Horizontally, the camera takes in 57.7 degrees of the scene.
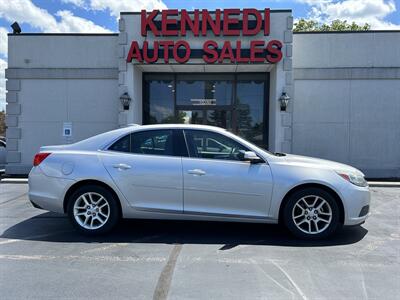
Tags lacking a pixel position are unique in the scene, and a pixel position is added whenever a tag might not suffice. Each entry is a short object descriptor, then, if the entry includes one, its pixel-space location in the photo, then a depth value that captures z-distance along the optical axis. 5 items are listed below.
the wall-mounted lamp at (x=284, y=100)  11.29
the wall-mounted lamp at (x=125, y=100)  11.55
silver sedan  5.10
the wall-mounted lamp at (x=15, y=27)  12.62
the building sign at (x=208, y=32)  11.20
